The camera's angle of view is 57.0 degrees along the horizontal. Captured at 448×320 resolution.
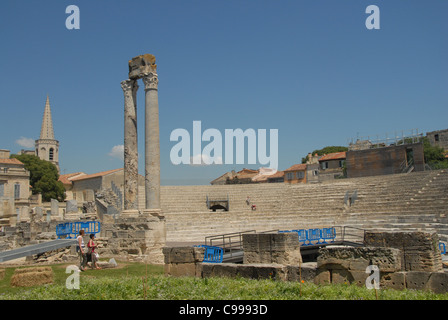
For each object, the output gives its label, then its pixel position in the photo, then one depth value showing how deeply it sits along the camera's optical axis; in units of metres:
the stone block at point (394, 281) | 7.04
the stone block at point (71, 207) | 24.68
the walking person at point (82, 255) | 12.20
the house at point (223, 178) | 55.66
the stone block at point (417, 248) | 7.48
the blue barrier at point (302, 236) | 18.61
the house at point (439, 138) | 57.59
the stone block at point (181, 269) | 9.85
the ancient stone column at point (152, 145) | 16.57
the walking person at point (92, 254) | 12.20
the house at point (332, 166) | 49.03
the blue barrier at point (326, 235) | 19.35
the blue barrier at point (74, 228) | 19.85
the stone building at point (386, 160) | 33.62
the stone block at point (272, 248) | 10.20
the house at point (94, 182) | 42.11
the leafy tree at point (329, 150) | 70.62
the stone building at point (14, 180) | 49.25
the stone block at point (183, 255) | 9.95
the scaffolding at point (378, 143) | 34.53
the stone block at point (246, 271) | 8.14
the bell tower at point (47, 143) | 85.31
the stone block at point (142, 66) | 17.20
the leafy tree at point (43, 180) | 56.00
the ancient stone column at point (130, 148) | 17.05
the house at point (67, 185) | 58.59
